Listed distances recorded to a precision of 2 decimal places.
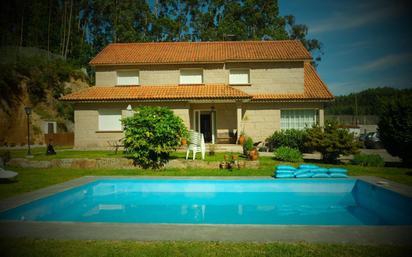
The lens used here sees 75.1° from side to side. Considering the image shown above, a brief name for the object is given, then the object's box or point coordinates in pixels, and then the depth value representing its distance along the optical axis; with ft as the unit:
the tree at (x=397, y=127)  41.57
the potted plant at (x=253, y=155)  43.96
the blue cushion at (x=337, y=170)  35.22
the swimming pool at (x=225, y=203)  24.23
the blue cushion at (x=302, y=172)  35.91
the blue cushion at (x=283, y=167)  35.72
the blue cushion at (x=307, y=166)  36.22
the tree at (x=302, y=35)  140.87
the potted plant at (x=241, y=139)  60.68
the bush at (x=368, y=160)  45.03
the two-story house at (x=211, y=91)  65.10
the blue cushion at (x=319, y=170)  35.88
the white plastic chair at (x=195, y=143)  45.19
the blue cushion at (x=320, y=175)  35.71
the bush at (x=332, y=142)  44.06
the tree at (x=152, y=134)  41.63
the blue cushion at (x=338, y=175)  35.04
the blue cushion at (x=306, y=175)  35.70
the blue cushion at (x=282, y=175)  35.25
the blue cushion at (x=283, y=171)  35.42
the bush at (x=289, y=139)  59.47
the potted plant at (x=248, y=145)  47.75
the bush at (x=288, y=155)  47.26
